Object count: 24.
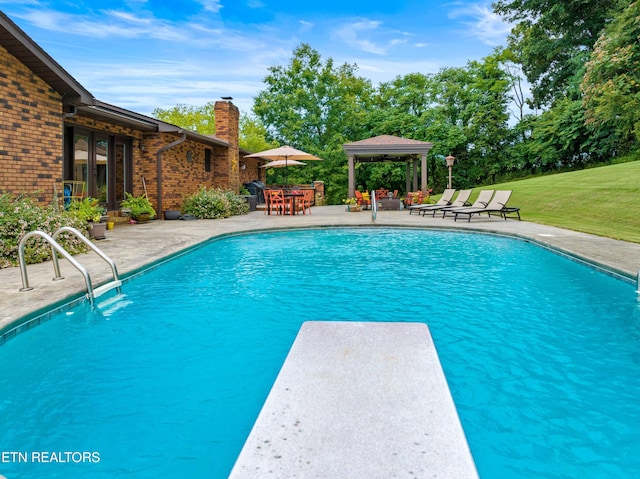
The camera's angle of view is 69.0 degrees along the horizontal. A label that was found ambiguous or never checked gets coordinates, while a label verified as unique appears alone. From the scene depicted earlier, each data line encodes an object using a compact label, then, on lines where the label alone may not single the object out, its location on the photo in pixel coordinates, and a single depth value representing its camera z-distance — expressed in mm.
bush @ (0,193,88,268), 6762
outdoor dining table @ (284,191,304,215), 17003
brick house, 7867
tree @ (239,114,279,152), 32434
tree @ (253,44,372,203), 29516
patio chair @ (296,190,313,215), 17434
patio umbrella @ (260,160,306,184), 20125
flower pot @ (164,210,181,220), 14711
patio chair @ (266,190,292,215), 17094
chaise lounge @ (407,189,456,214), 17091
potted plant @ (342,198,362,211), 18562
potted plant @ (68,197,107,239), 8988
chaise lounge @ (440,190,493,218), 14744
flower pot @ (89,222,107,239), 9078
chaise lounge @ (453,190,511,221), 13617
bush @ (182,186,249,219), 15438
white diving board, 1883
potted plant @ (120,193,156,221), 13016
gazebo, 18953
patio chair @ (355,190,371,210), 19175
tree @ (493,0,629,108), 27998
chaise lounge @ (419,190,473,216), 15486
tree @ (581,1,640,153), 17141
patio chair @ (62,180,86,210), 10165
